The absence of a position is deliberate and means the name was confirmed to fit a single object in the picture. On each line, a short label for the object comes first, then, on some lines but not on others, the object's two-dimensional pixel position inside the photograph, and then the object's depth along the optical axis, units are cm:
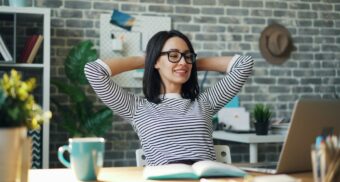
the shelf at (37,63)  312
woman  188
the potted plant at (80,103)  325
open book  126
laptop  118
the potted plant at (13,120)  94
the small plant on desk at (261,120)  328
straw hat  402
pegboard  361
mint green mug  121
